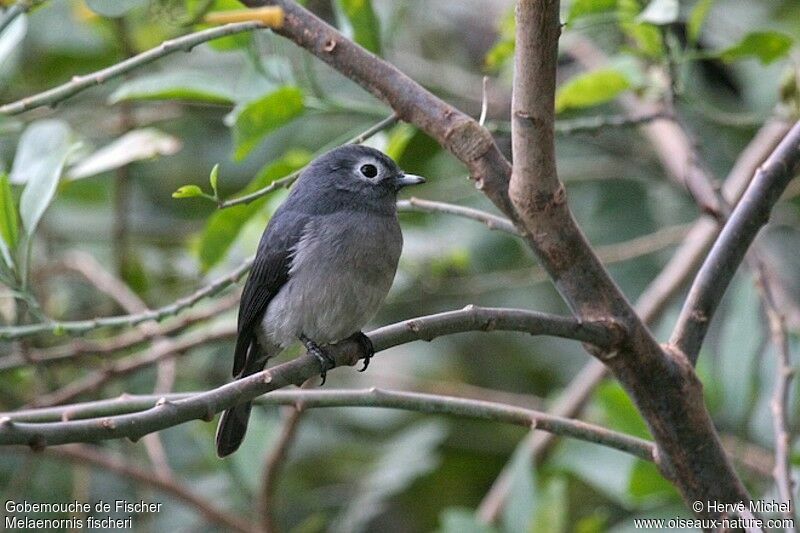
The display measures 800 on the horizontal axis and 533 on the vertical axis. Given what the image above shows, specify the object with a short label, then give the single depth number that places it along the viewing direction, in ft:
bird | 20.13
